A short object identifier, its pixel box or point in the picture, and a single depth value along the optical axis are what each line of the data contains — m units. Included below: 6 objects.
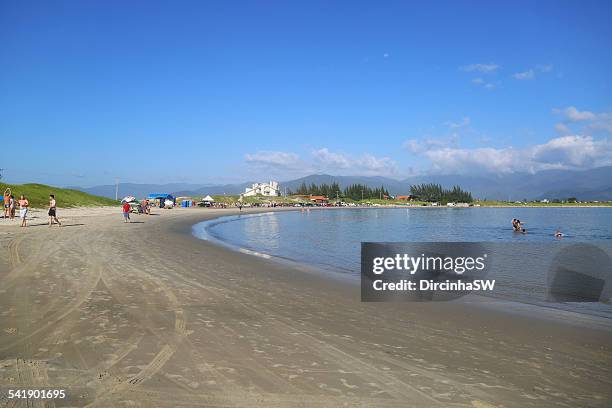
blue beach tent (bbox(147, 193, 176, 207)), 92.86
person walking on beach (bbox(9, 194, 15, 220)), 31.04
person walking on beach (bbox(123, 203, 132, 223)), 35.80
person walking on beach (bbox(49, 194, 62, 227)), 26.06
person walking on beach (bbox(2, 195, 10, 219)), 31.19
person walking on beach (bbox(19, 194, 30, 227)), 25.47
